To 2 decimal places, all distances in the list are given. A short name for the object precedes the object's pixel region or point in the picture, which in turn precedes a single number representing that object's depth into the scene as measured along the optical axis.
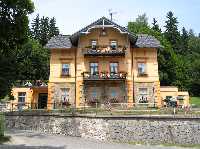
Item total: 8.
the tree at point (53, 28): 41.18
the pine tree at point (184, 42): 41.94
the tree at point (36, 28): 40.95
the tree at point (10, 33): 10.71
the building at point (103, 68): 19.40
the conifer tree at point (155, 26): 37.06
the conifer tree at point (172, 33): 39.76
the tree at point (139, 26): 31.89
